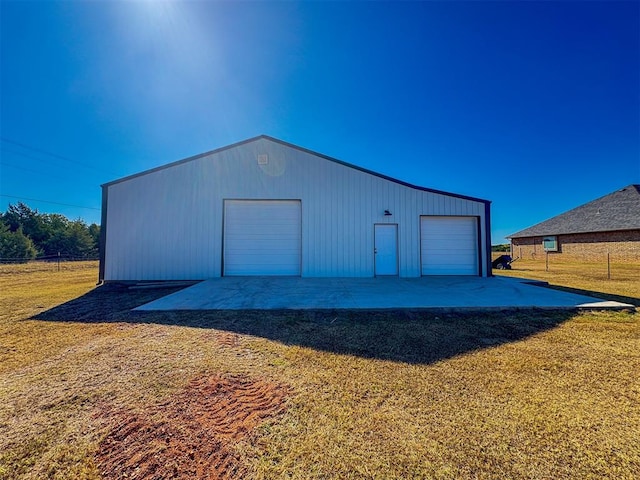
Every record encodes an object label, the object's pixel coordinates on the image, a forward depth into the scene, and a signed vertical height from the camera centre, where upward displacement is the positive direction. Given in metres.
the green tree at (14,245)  25.92 +0.39
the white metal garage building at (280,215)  8.84 +1.29
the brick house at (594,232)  17.20 +1.57
